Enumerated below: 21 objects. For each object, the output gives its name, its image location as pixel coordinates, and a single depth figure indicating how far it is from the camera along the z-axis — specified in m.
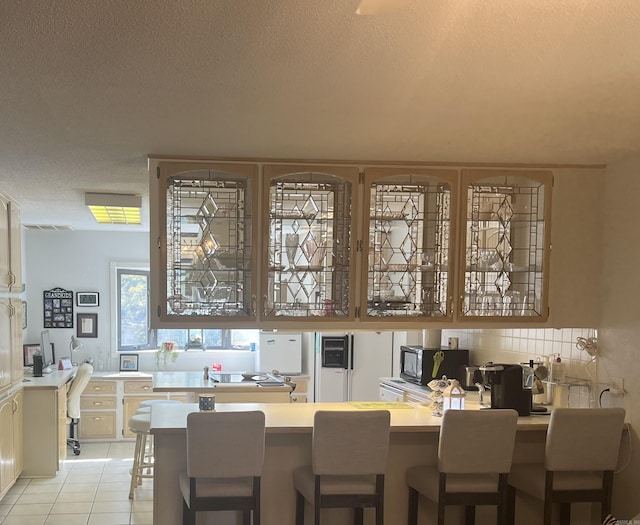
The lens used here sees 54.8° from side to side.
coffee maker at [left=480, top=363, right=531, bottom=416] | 3.72
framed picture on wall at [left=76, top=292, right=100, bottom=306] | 7.58
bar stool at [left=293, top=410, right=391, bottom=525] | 3.10
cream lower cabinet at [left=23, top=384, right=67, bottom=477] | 5.67
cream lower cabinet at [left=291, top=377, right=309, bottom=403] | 7.23
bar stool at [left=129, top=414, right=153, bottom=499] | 5.02
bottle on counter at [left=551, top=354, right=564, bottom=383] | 3.90
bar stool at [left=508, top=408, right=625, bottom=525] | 3.21
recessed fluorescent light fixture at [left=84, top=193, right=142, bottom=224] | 4.51
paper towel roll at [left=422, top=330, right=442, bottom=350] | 5.22
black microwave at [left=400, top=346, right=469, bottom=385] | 5.08
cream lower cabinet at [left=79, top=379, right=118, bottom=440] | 7.14
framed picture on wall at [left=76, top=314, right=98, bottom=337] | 7.57
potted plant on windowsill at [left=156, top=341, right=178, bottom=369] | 7.66
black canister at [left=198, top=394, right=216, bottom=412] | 3.72
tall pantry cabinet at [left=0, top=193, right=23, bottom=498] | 4.88
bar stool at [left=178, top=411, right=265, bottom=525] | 3.05
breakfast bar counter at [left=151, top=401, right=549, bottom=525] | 3.48
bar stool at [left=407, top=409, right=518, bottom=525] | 3.14
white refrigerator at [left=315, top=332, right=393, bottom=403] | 7.03
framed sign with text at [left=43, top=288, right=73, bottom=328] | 7.50
